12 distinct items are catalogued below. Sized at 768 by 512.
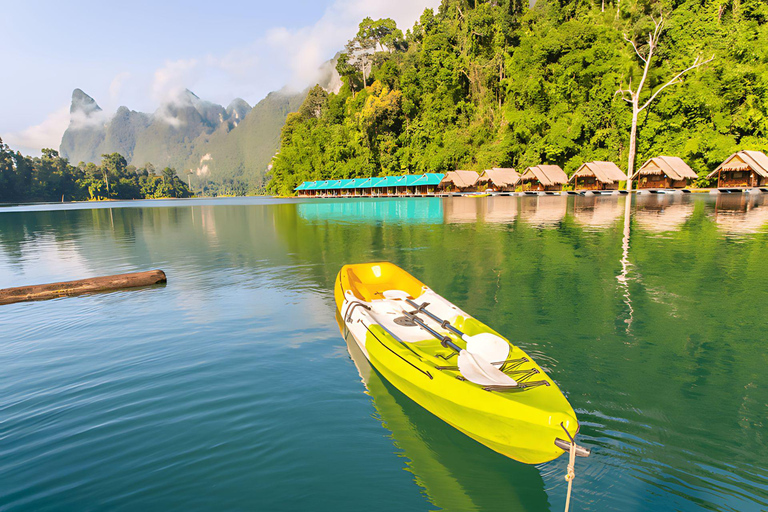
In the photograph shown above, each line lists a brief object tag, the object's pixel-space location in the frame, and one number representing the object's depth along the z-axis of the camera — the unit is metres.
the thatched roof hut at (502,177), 64.56
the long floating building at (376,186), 76.48
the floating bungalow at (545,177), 60.72
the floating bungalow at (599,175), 56.03
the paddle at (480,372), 4.16
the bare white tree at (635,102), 52.75
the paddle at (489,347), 4.91
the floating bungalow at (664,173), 51.16
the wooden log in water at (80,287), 10.76
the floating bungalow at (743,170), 45.28
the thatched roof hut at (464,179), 69.38
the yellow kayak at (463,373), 3.58
